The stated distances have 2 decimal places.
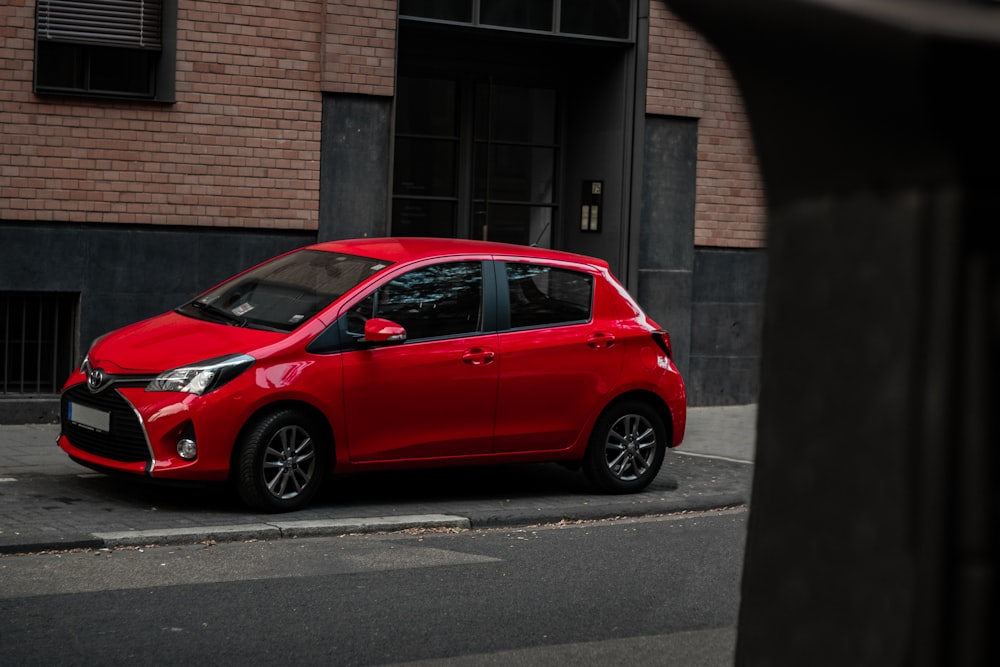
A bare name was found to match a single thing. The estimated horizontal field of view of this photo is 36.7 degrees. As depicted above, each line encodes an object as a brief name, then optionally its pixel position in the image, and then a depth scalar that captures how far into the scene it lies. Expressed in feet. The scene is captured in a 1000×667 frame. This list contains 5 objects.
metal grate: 41.96
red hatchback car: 28.27
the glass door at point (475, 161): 49.70
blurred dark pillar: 3.82
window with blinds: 41.60
